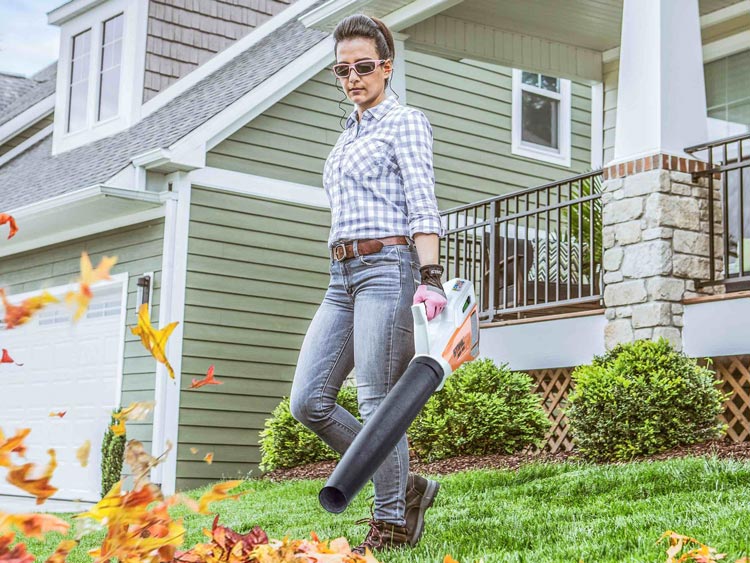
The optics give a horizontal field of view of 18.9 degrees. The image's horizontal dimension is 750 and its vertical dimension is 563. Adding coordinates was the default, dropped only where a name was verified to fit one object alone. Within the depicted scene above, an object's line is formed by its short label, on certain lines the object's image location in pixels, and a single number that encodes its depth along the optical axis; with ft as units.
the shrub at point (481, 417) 37.03
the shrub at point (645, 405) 33.93
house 36.04
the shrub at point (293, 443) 40.58
